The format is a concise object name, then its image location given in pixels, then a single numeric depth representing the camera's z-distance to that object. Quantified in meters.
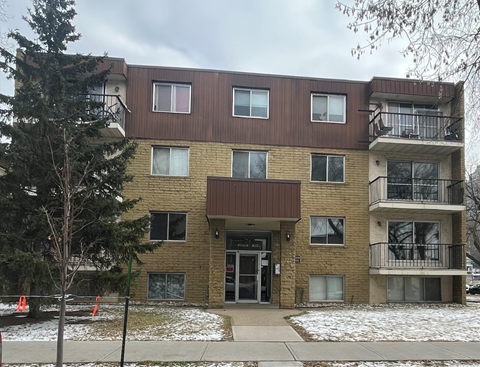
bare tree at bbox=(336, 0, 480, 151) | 8.00
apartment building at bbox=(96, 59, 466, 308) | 16.14
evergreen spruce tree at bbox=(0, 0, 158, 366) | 10.41
